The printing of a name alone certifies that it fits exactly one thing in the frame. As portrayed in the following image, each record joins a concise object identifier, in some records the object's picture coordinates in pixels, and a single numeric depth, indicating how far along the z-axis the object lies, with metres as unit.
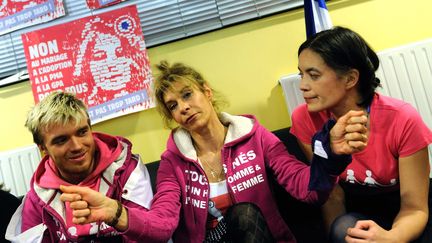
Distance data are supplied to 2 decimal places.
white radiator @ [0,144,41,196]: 1.83
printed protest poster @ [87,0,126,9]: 1.80
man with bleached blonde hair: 1.20
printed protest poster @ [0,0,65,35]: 1.82
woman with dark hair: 1.03
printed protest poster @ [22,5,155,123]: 1.79
